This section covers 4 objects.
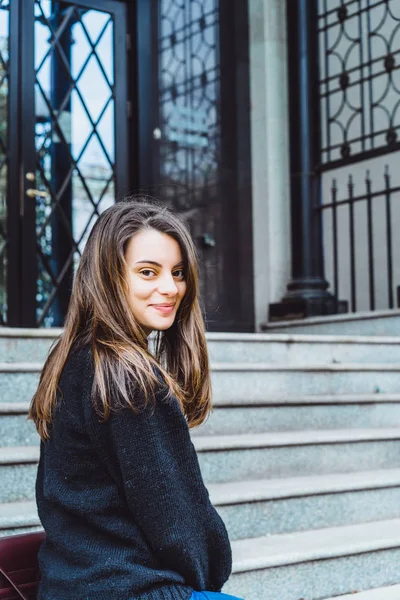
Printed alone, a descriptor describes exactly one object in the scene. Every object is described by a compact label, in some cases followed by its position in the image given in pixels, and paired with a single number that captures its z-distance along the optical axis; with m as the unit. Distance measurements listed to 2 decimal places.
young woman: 1.12
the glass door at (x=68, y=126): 4.66
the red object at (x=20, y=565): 1.21
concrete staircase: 2.28
